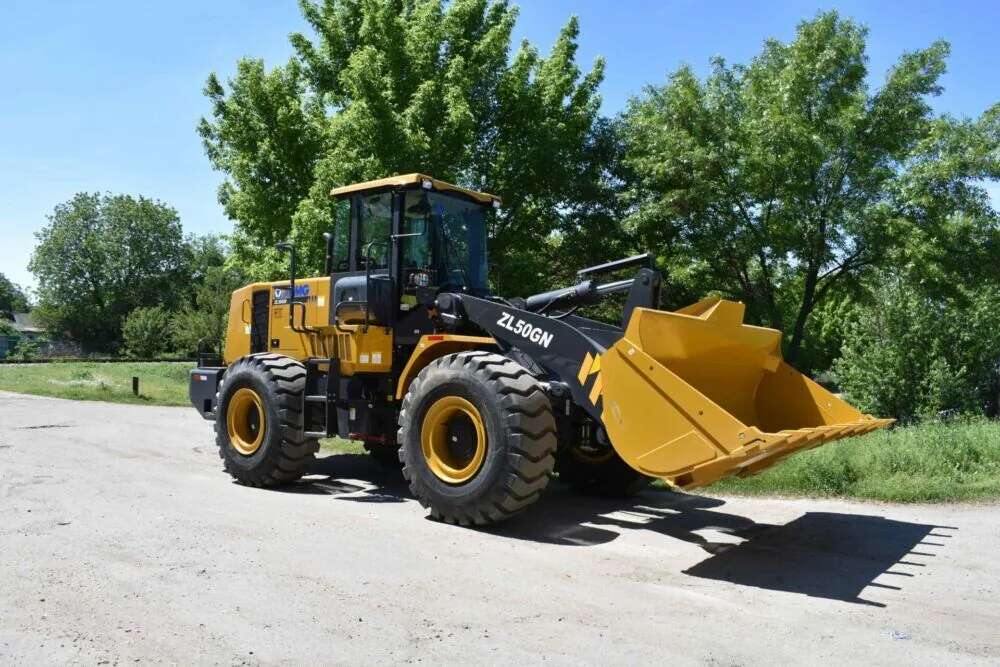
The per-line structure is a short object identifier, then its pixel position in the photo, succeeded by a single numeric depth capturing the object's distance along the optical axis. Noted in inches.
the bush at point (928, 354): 654.5
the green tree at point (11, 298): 4037.9
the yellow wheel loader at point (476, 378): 246.5
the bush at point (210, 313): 1513.4
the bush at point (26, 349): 2423.7
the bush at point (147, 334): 2213.3
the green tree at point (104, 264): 3063.5
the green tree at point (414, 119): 658.8
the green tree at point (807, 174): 635.5
